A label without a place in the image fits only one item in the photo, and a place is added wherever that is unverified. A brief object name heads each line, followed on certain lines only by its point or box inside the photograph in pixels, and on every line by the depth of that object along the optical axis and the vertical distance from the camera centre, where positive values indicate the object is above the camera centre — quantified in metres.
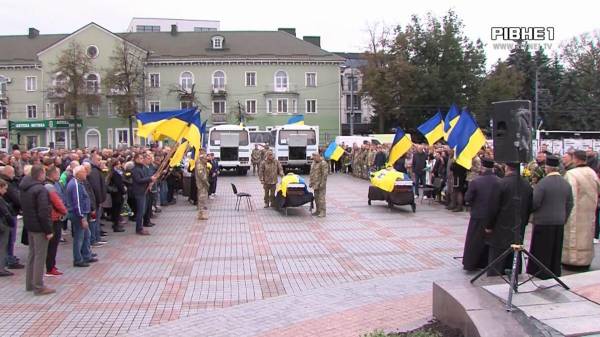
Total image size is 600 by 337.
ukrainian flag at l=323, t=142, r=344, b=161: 32.97 -0.81
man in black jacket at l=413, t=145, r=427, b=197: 21.38 -1.00
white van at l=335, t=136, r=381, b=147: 41.88 -0.18
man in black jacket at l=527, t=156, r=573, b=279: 8.76 -1.22
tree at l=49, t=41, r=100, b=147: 60.81 +6.12
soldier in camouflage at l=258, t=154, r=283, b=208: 18.30 -1.14
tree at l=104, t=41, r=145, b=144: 61.91 +6.37
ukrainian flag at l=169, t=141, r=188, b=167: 15.66 -0.37
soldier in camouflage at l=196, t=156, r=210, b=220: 16.50 -1.32
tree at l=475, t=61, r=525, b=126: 58.62 +4.86
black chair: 18.01 -2.10
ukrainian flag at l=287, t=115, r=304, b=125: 36.52 +1.13
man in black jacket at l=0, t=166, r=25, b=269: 10.37 -1.17
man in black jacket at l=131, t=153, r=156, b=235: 13.77 -1.13
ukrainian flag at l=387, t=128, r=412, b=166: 19.25 -0.30
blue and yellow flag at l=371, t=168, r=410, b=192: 17.34 -1.24
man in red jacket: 9.02 -1.18
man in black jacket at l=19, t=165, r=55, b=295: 8.55 -1.19
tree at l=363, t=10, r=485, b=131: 58.94 +6.64
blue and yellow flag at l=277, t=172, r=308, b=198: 16.91 -1.26
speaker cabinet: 6.78 +0.06
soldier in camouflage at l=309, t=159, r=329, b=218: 16.73 -1.35
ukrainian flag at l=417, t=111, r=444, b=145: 20.08 +0.23
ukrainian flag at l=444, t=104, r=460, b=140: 18.28 +0.56
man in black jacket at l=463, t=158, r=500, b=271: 9.59 -1.39
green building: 65.69 +6.35
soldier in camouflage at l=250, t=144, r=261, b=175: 34.78 -1.17
